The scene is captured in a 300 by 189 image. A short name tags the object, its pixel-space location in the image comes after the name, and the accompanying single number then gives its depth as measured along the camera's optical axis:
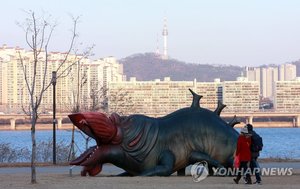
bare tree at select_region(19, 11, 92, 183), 23.00
